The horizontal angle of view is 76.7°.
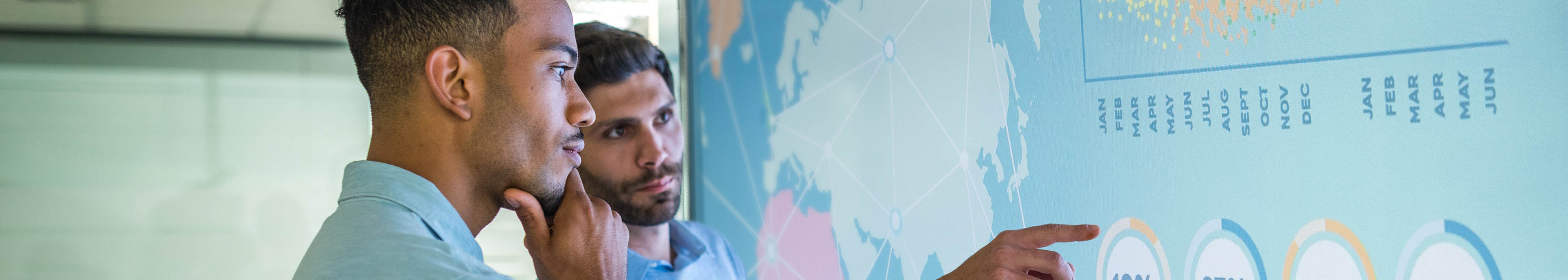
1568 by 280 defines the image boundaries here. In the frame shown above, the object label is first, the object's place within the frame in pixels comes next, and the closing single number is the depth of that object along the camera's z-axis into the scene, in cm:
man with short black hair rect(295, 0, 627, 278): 84
